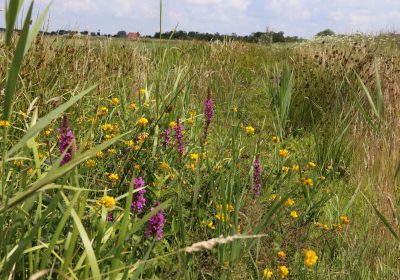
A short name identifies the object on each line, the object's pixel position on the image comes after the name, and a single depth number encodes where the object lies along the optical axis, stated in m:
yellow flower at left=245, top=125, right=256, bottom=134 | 2.69
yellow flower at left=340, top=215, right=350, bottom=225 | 2.06
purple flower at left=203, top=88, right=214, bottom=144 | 2.04
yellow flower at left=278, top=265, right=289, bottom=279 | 1.58
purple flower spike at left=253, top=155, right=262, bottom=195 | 2.01
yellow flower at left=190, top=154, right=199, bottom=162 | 2.24
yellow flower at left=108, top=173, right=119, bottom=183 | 1.91
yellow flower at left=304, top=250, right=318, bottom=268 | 1.58
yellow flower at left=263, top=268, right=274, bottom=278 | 1.53
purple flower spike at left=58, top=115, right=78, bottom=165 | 1.26
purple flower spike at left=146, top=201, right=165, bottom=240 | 1.48
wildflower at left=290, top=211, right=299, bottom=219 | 2.00
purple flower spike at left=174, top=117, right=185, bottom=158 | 2.14
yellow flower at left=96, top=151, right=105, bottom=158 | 2.17
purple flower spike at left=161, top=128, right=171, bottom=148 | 2.31
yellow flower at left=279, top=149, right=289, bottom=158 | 2.44
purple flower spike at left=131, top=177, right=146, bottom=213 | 1.67
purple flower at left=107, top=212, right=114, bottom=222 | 1.81
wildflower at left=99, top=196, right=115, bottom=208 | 1.53
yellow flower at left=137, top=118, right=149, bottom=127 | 2.33
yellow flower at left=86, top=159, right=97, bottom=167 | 2.01
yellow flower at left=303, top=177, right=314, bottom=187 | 2.24
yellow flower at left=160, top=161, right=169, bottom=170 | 2.08
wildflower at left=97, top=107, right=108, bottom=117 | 2.69
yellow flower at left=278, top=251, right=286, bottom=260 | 1.72
